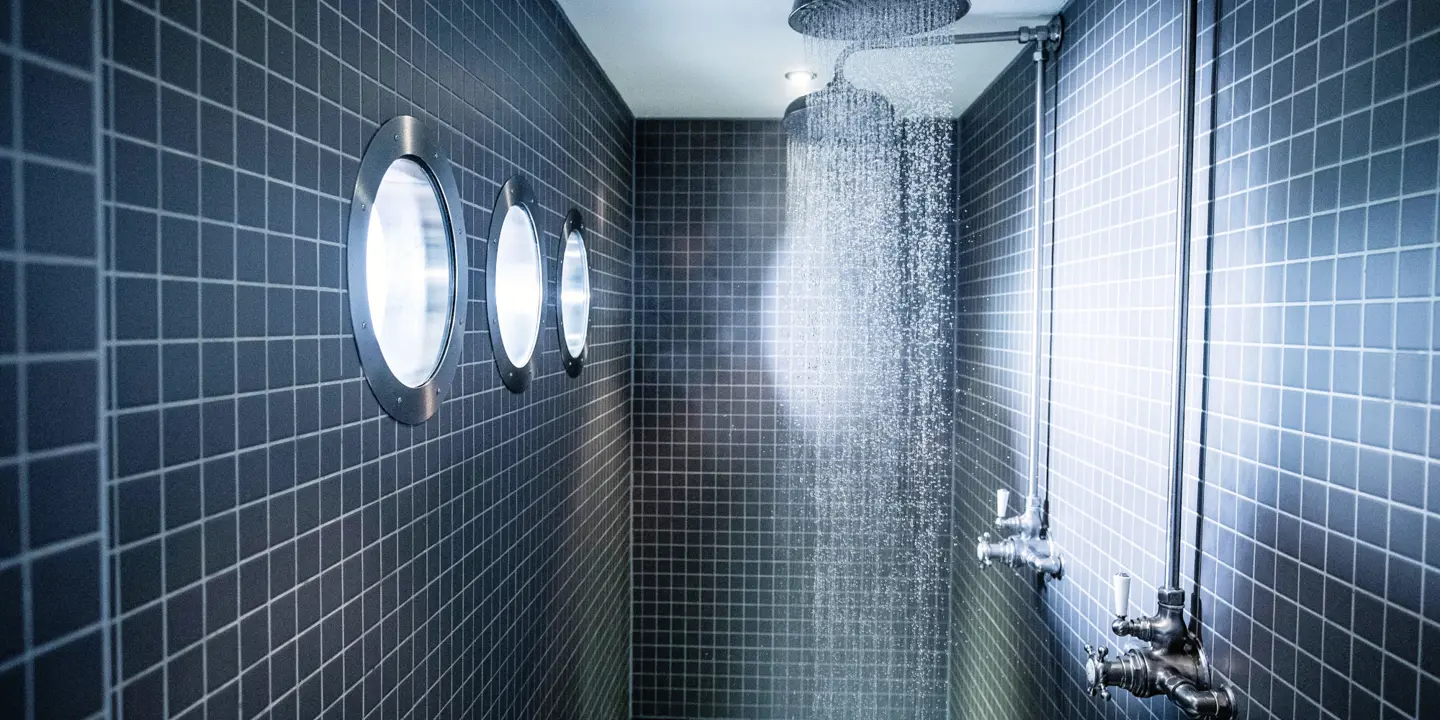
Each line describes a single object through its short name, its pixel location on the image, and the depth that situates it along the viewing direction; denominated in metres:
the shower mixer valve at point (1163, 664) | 1.50
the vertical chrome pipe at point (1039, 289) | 2.43
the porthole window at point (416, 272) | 1.48
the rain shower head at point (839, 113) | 2.58
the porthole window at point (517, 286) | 2.03
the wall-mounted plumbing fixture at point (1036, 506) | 2.39
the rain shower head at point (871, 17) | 1.85
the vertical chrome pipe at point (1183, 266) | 1.57
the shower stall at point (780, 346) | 0.84
